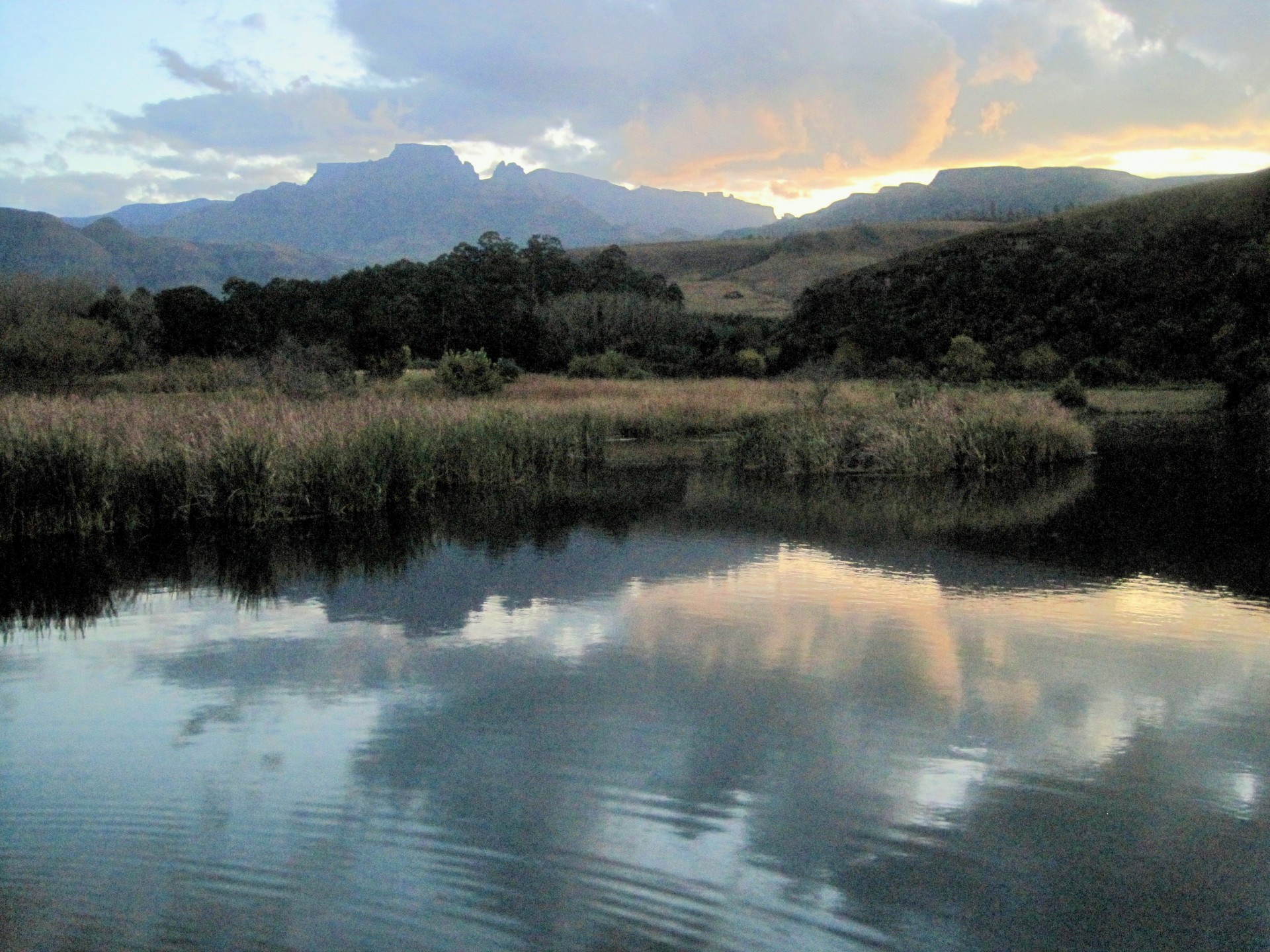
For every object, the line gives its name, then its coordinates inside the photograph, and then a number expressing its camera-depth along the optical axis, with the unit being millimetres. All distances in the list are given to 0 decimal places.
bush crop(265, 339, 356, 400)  23812
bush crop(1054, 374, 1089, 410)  34781
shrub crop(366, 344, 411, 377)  34156
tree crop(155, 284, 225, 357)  37562
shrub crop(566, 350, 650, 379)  42341
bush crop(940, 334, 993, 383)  41688
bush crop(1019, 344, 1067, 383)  43344
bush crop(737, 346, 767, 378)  46312
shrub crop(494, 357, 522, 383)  37116
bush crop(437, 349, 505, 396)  30703
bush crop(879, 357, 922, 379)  44281
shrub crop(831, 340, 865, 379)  47500
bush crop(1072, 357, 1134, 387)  43500
